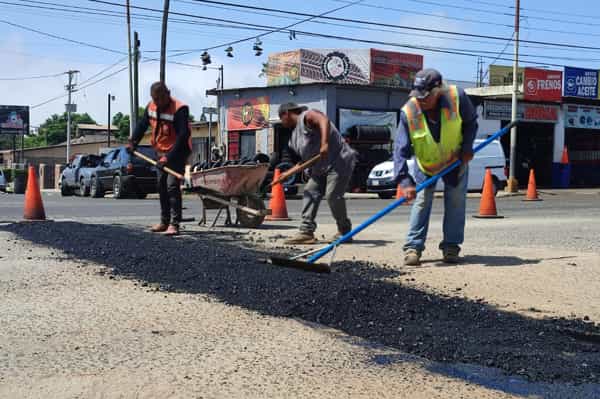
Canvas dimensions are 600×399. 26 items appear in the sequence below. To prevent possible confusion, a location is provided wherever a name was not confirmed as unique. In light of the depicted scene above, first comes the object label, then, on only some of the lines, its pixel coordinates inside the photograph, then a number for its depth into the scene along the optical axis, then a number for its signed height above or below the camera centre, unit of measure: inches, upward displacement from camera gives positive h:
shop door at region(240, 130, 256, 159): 1305.4 +47.3
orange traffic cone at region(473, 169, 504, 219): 485.4 -21.4
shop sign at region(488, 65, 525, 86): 1625.2 +218.6
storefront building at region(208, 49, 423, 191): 1185.4 +123.0
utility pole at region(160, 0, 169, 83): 1027.3 +176.2
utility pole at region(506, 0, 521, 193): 1065.5 +95.9
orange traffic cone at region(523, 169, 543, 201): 870.4 -23.5
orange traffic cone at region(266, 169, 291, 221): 464.4 -23.3
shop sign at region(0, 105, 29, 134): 3165.1 +208.5
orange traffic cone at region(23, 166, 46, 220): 399.2 -19.5
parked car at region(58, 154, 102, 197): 957.8 -10.4
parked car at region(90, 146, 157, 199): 831.1 -8.4
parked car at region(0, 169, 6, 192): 1534.0 -36.2
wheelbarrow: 362.0 -10.1
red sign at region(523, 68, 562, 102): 1330.0 +161.7
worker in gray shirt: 308.0 +2.8
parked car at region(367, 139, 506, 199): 908.0 -1.3
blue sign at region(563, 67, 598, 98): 1354.8 +170.3
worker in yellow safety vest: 242.2 +10.3
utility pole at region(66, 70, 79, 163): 2155.5 +199.7
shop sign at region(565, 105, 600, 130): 1385.3 +108.7
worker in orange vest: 332.5 +11.9
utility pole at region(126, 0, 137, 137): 1205.5 +172.6
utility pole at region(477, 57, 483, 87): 1678.2 +210.3
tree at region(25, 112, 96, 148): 4709.6 +223.5
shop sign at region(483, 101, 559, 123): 1291.8 +111.1
